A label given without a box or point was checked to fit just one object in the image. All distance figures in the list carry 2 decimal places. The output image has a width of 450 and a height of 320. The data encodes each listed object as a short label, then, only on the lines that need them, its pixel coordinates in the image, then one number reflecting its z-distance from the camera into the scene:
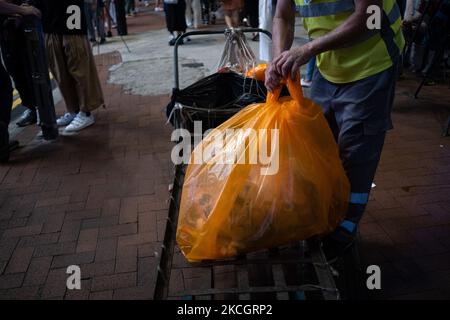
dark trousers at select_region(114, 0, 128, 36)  9.30
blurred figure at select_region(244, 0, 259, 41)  8.13
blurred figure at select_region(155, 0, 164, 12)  14.42
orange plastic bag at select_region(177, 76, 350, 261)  1.71
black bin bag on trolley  2.55
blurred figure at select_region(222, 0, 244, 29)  7.78
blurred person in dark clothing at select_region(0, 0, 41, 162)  3.51
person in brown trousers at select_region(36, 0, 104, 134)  4.00
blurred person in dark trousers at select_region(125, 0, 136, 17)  13.66
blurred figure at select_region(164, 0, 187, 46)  7.84
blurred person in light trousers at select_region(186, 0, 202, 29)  9.76
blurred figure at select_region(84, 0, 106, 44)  8.42
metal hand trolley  1.59
